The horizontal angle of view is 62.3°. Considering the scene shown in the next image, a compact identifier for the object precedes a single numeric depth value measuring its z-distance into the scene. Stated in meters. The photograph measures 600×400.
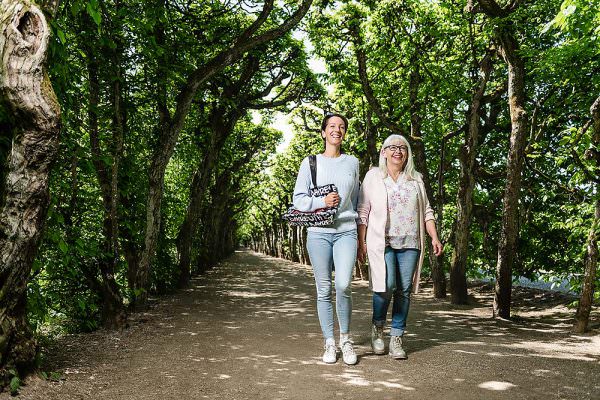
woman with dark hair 4.88
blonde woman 5.08
